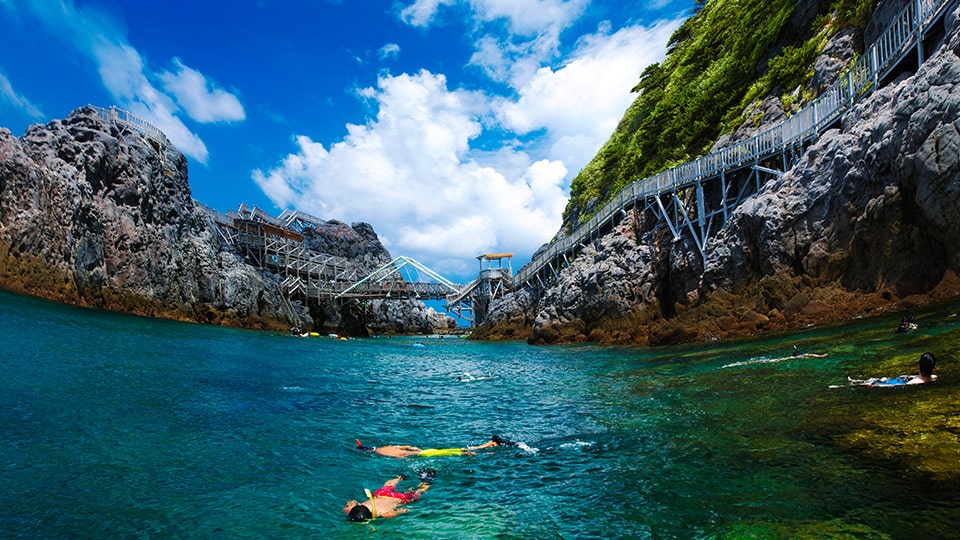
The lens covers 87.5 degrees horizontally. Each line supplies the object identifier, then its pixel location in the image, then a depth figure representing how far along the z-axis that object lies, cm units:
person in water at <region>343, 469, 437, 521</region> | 675
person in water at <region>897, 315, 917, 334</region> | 1245
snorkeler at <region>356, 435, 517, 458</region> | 975
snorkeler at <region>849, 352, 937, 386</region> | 878
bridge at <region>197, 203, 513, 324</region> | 6347
